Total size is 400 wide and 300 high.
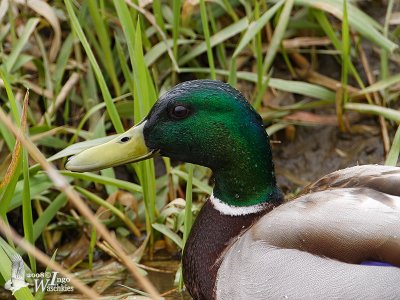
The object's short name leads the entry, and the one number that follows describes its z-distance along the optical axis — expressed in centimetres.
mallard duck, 580
